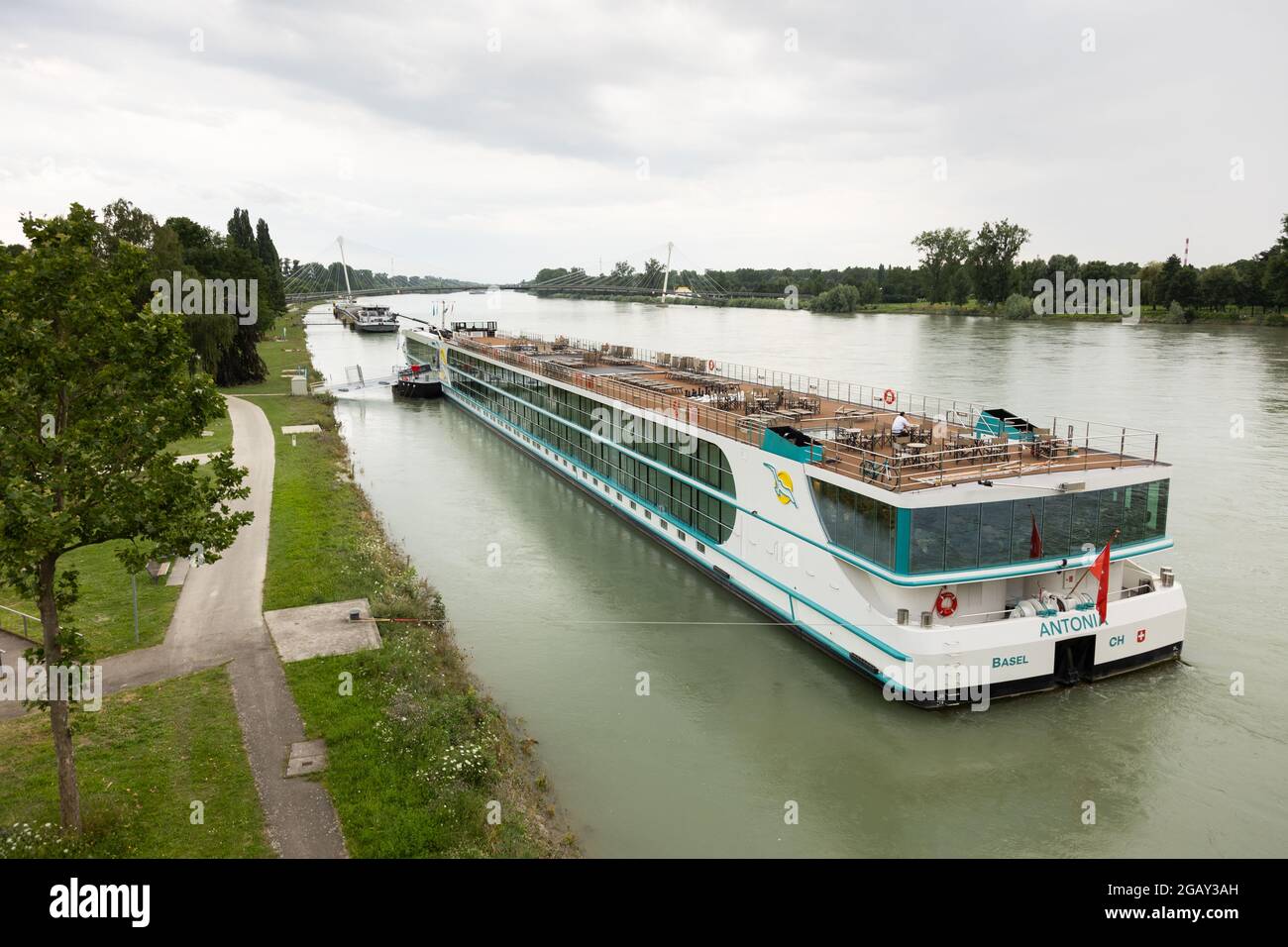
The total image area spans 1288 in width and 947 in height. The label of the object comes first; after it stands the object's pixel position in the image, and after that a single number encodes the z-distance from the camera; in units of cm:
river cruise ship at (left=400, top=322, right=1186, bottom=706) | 1683
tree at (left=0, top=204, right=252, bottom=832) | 1041
